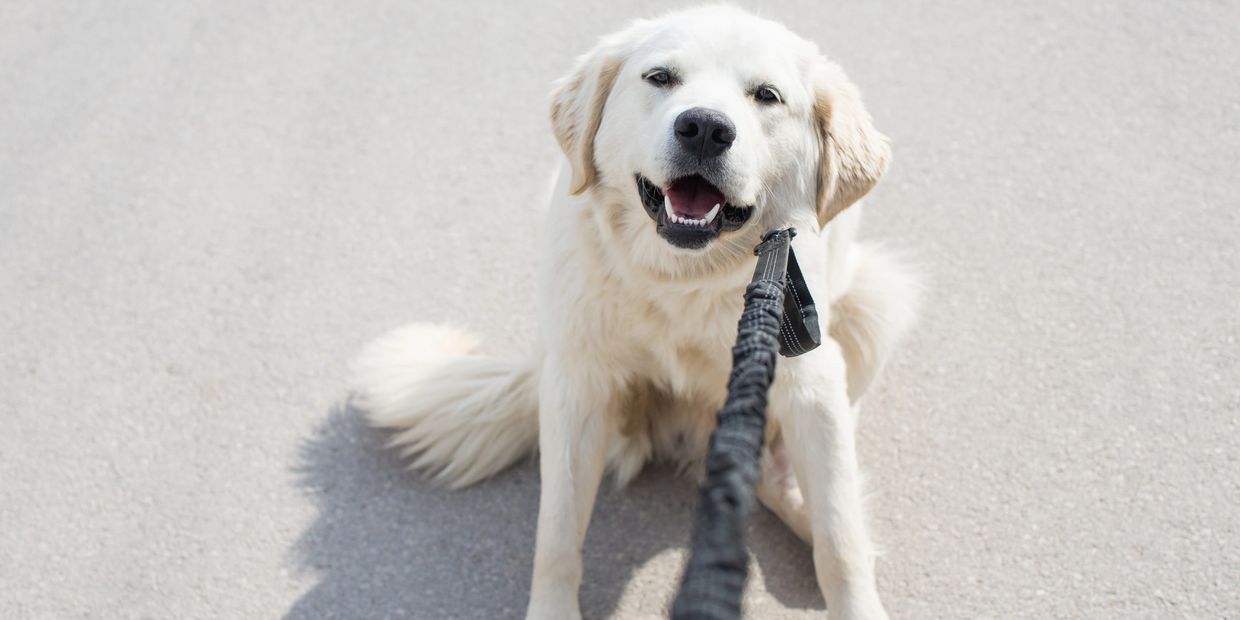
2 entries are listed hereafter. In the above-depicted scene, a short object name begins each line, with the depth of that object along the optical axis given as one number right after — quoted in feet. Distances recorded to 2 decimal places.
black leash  3.70
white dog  4.79
